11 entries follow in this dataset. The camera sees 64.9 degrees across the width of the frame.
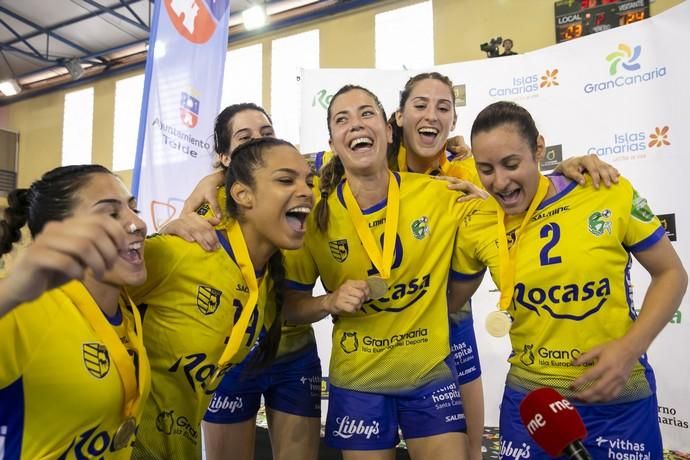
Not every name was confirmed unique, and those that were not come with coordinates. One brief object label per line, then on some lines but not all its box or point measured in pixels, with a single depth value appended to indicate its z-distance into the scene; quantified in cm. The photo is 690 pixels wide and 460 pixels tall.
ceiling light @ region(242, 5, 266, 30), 765
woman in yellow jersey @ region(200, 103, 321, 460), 250
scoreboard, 634
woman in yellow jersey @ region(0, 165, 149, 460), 123
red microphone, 139
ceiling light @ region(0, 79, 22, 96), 1128
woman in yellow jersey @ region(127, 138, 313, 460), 185
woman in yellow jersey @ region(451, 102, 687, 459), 178
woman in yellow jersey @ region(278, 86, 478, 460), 211
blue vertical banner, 373
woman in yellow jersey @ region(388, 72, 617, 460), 290
